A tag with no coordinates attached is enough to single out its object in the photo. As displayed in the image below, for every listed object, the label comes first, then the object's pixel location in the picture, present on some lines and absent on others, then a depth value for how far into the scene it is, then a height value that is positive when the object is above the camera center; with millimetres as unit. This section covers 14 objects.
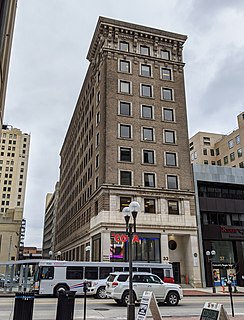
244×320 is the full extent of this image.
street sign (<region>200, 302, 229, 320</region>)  9078 -1114
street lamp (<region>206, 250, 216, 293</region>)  34094 +1472
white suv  19511 -987
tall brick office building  37812 +14066
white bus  25859 -259
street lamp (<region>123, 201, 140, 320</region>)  12760 +943
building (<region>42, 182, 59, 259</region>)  129175 +16481
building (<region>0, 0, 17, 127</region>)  7738 +5691
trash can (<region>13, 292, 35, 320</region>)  8906 -916
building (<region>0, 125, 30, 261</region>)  132250 +40097
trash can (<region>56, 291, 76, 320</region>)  10602 -1069
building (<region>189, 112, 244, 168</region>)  79000 +30209
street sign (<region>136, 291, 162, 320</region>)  11305 -1195
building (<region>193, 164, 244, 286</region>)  40031 +5588
